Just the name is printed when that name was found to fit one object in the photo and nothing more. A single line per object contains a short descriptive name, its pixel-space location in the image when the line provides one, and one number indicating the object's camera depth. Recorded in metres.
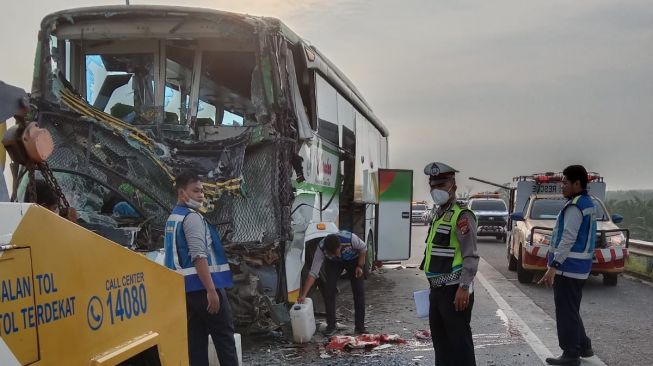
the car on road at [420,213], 41.91
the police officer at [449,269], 5.00
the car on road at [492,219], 24.78
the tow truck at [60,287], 2.13
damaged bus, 6.92
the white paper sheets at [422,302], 5.57
